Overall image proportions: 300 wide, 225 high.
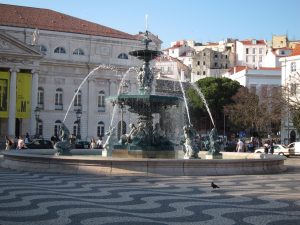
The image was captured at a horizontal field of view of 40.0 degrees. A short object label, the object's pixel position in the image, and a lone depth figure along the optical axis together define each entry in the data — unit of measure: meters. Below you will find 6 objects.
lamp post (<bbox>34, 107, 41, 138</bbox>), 36.07
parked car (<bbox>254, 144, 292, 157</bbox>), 29.54
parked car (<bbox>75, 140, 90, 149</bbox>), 33.56
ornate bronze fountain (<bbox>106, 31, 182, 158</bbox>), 16.60
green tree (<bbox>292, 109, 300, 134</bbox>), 32.66
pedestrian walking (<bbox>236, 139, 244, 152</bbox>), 25.60
